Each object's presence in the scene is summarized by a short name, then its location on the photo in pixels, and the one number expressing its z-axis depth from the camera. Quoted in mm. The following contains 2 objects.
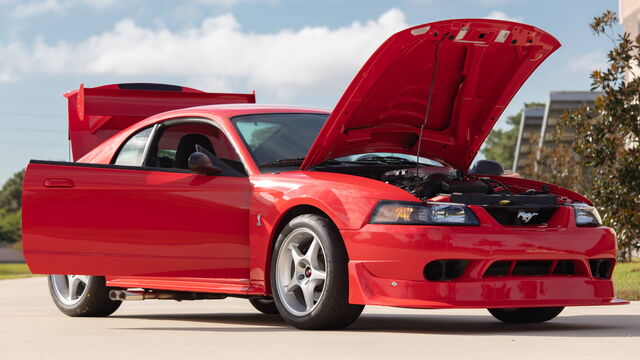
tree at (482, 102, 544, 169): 113688
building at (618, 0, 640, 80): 30250
